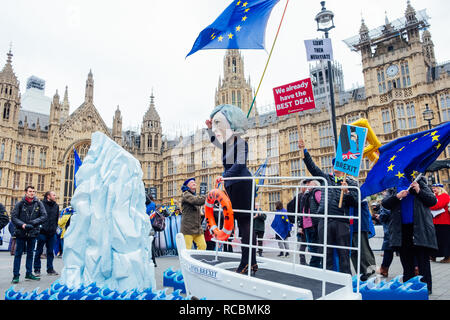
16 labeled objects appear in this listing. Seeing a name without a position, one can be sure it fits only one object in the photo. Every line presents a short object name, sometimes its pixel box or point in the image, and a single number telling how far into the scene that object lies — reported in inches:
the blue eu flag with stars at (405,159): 151.2
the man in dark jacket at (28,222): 243.4
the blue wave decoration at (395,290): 136.3
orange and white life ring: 128.3
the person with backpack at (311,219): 220.7
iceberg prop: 178.4
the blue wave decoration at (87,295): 140.1
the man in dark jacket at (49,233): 277.4
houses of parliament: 953.5
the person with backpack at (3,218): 245.8
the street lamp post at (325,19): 342.0
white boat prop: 102.7
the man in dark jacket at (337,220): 174.2
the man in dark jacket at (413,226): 157.5
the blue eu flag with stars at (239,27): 221.1
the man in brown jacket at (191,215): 249.6
